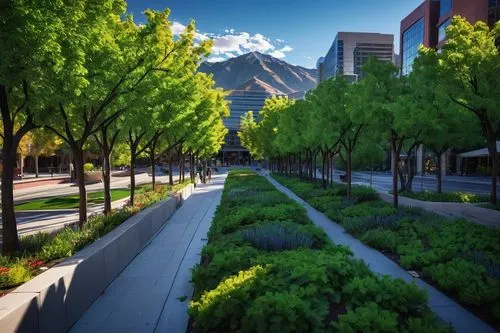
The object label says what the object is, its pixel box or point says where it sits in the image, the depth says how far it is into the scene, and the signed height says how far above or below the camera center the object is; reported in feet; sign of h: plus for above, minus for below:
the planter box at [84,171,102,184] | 131.85 -5.58
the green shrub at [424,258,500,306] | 17.94 -5.98
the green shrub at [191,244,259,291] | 18.29 -5.05
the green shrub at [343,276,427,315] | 14.66 -5.12
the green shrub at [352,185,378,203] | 53.75 -5.06
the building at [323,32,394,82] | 514.27 +145.58
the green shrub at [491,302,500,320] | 16.41 -6.35
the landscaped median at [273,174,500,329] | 18.42 -5.86
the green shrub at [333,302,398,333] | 12.47 -5.15
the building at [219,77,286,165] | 406.62 +51.03
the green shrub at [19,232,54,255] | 24.92 -5.33
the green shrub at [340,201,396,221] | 39.83 -5.46
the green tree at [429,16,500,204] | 43.03 +9.31
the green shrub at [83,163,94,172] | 147.95 -2.54
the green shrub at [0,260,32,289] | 17.92 -5.19
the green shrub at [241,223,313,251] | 23.22 -4.73
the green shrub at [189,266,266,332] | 14.20 -5.29
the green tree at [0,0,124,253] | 17.97 +4.97
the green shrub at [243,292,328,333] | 12.64 -5.07
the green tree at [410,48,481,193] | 45.68 +6.37
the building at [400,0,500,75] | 151.64 +61.60
